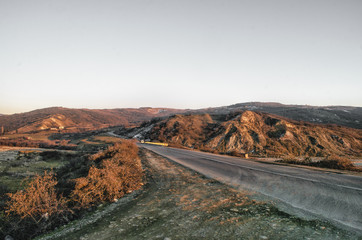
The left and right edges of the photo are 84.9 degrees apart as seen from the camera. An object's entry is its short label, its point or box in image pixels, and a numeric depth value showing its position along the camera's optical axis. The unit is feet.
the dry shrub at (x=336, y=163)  38.07
